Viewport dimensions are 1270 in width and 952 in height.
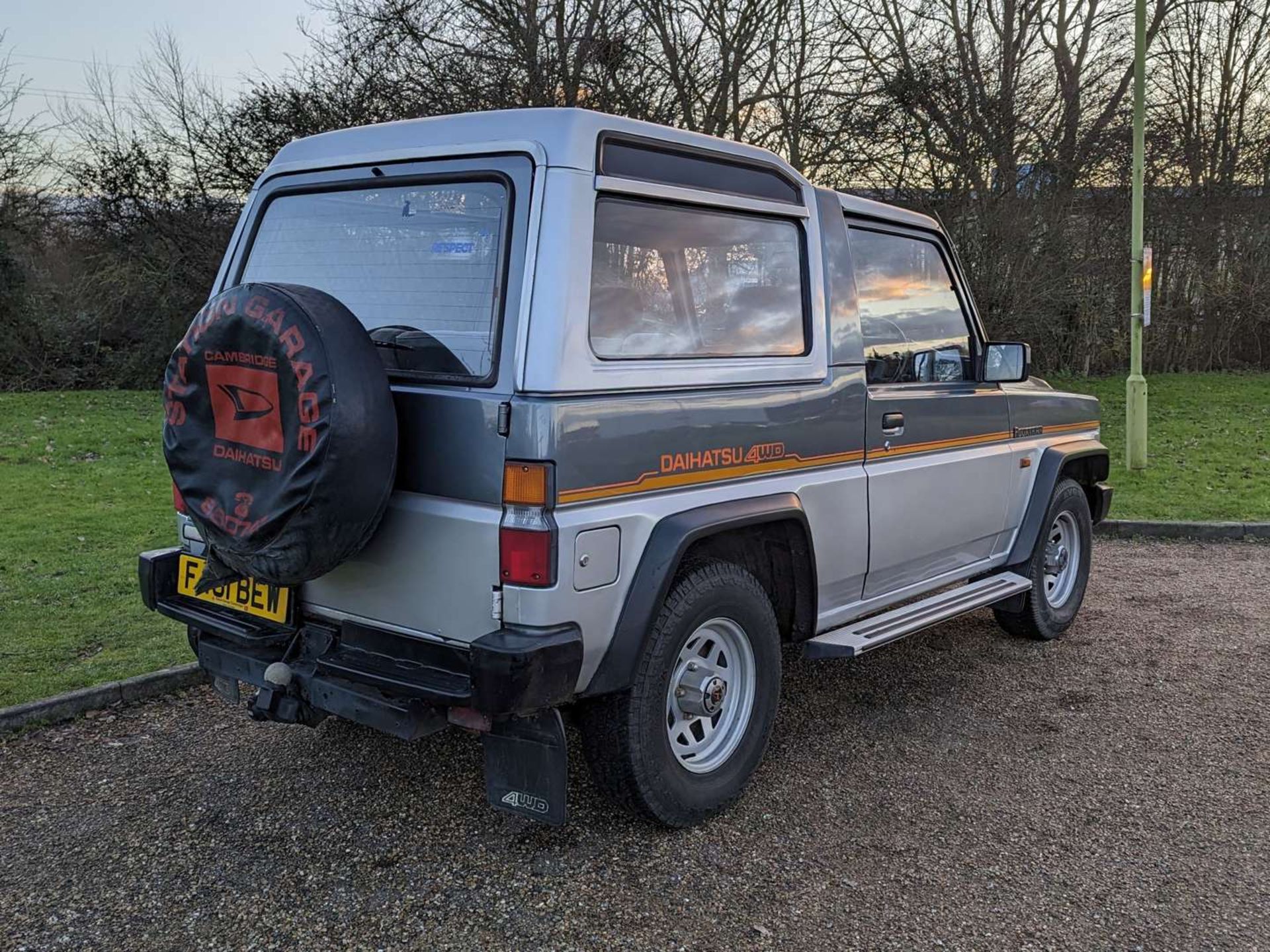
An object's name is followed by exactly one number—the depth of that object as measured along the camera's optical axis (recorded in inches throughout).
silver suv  108.6
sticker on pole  383.9
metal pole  385.4
